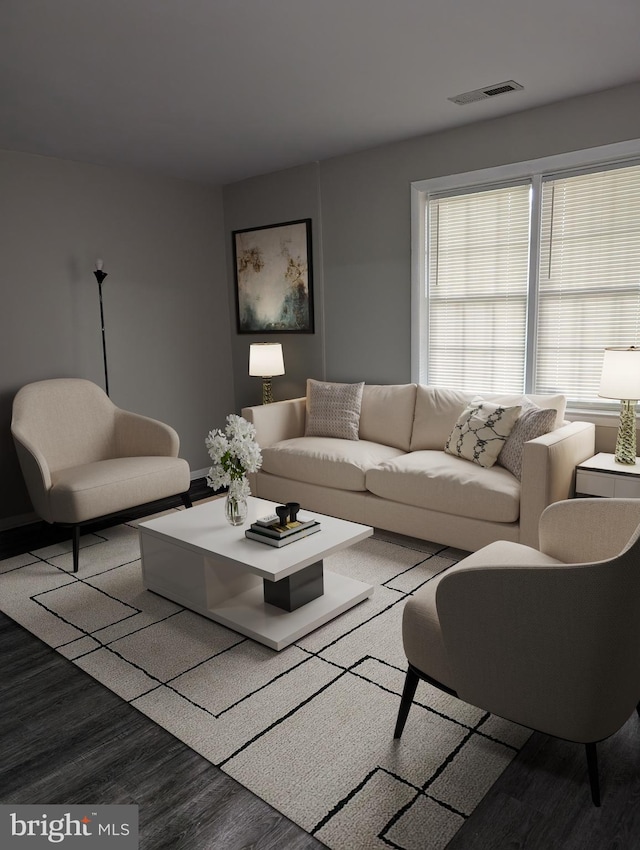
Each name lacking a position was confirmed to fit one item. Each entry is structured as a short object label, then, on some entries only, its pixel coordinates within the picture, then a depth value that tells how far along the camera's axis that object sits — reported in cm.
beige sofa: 322
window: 367
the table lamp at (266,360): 501
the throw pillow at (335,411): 450
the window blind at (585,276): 362
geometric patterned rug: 177
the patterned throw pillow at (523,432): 342
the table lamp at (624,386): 322
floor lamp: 452
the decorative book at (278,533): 275
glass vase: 300
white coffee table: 263
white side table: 316
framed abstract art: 510
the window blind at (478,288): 406
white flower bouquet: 283
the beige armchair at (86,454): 357
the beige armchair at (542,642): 155
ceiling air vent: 332
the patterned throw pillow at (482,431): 359
